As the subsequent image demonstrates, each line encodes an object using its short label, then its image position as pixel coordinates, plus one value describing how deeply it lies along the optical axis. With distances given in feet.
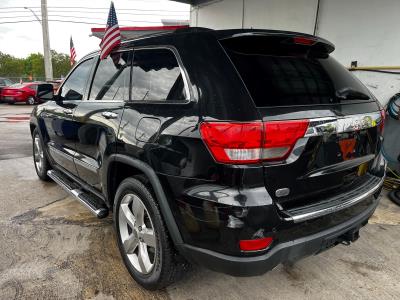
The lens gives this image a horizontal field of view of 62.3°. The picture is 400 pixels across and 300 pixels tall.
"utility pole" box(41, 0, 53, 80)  70.90
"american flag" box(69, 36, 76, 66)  47.22
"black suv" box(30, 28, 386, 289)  5.82
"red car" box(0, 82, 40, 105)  58.49
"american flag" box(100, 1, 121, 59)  9.82
